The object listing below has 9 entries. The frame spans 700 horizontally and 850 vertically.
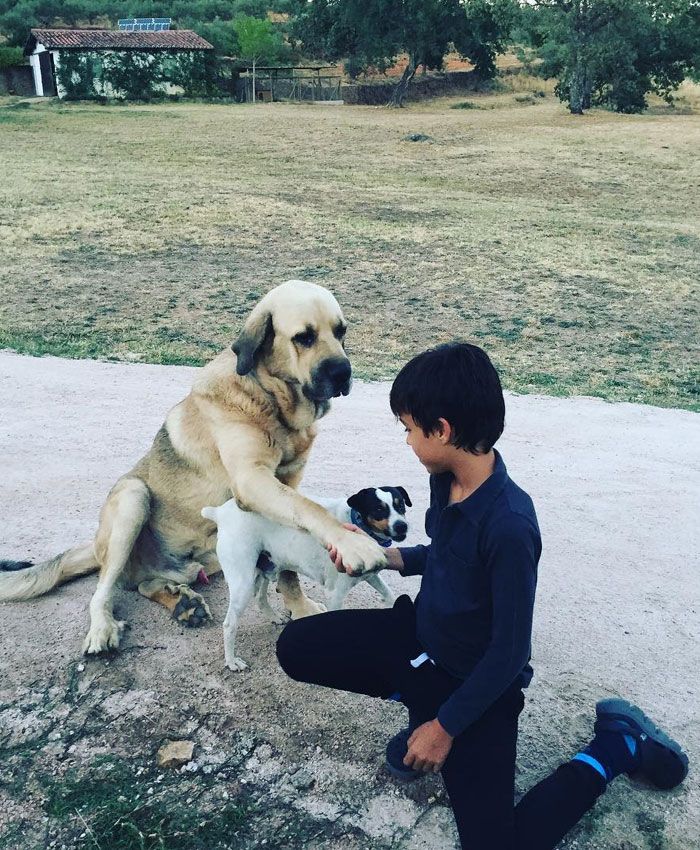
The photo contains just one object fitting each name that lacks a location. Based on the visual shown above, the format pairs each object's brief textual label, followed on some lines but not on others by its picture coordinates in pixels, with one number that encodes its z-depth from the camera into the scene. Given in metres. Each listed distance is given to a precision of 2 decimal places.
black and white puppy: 3.40
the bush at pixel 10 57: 44.78
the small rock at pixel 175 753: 2.96
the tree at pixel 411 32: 39.91
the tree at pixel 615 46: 31.06
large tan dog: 3.56
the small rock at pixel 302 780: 2.89
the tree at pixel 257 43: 51.34
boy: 2.49
